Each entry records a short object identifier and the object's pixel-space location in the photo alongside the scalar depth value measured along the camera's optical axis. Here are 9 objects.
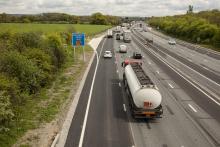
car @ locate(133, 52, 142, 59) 60.00
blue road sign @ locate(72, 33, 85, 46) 57.50
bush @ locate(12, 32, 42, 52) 37.36
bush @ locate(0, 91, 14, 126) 19.24
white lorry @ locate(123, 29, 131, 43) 99.36
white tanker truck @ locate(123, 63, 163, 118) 22.98
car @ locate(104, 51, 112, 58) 61.31
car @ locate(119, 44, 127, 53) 70.11
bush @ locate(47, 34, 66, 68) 41.69
